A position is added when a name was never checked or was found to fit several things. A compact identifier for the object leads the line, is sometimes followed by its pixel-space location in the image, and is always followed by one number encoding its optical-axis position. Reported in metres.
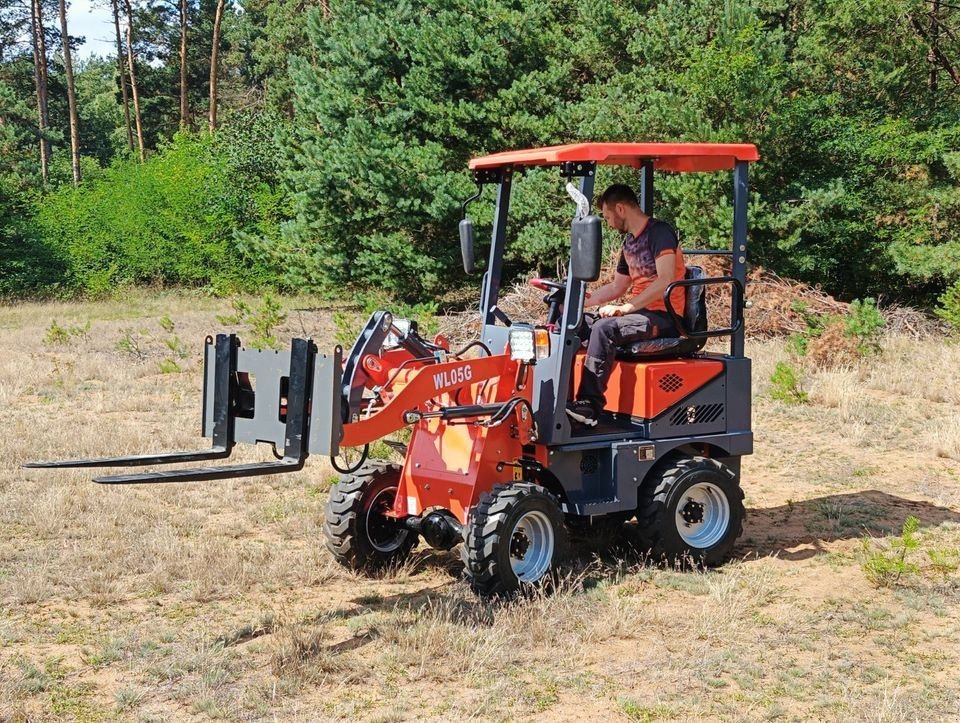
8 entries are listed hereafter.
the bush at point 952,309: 16.64
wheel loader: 6.03
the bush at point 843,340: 14.42
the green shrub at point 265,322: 16.30
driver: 7.01
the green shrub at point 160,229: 31.50
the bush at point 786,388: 12.57
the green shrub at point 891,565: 6.69
